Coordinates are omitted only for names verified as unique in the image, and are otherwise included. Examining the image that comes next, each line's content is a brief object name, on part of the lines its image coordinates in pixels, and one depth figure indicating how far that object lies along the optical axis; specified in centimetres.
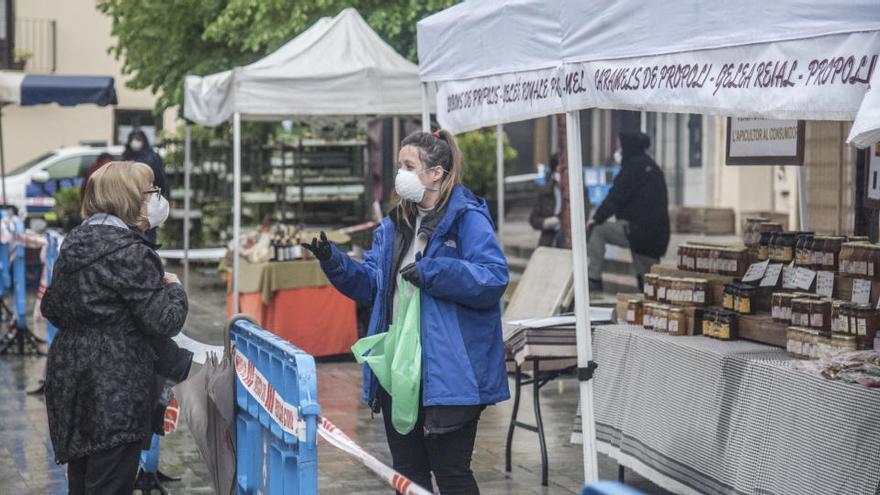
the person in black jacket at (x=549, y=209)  1819
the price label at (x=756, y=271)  688
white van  2731
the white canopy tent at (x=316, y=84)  1220
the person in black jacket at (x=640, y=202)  1253
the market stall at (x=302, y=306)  1216
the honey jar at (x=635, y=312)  746
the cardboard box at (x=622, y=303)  774
